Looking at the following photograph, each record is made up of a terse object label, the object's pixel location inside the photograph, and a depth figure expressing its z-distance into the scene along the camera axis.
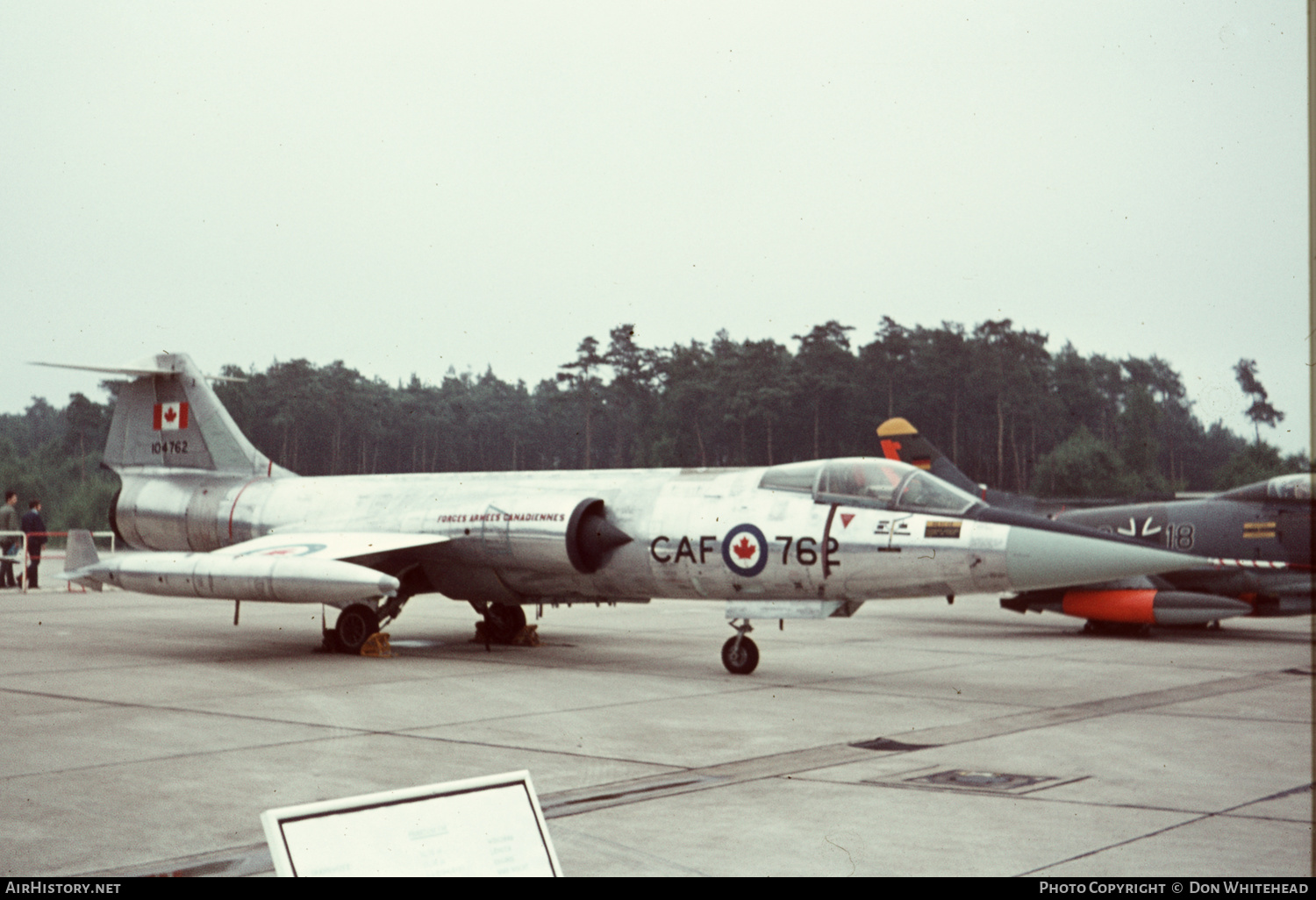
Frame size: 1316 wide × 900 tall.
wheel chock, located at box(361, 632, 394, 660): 12.39
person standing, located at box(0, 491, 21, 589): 21.27
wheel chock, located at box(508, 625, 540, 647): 13.84
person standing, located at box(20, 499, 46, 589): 21.34
